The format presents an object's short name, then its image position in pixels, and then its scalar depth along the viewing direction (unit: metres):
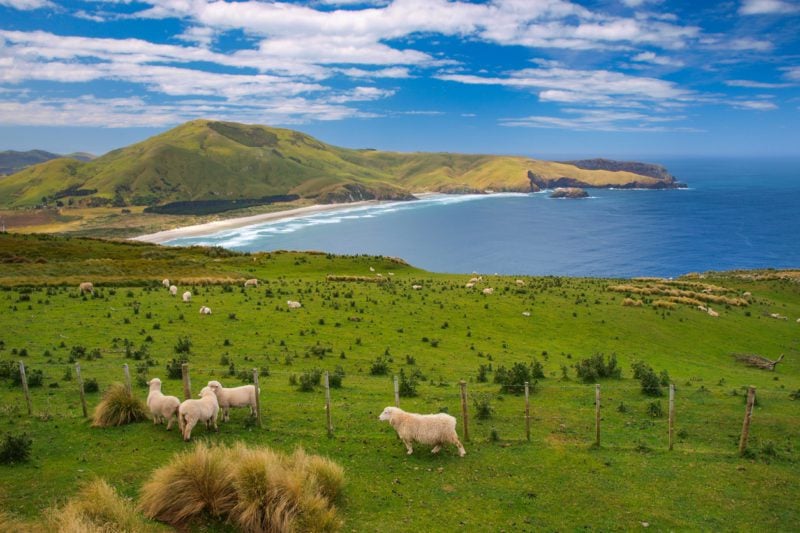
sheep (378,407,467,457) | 14.10
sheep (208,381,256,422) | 15.87
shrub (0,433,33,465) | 12.74
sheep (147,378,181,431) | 14.80
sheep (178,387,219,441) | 14.16
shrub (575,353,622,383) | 24.61
